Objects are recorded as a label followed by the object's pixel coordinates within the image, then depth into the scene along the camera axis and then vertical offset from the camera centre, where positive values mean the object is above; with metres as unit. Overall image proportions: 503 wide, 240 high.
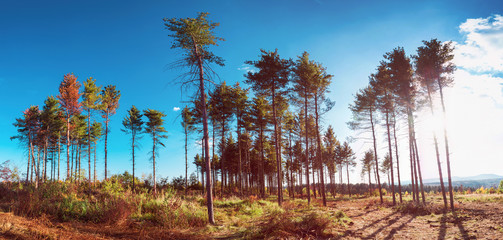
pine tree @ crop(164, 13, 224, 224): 11.40 +5.79
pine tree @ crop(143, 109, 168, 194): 32.84 +4.26
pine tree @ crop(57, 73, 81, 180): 25.61 +6.97
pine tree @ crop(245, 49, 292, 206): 18.55 +6.28
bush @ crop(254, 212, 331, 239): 6.92 -2.52
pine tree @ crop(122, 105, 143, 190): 33.47 +4.90
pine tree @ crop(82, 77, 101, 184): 26.41 +6.99
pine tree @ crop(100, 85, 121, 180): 28.70 +6.94
